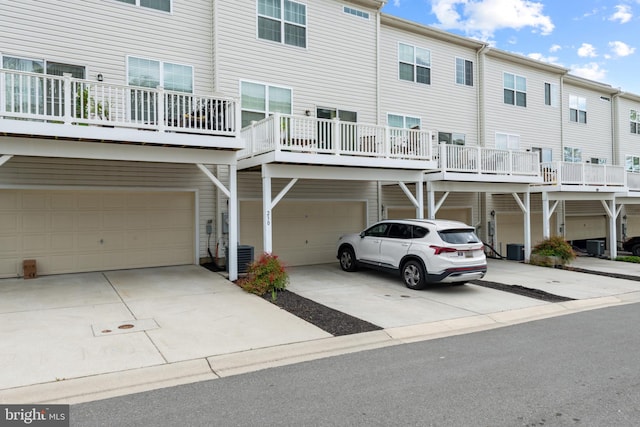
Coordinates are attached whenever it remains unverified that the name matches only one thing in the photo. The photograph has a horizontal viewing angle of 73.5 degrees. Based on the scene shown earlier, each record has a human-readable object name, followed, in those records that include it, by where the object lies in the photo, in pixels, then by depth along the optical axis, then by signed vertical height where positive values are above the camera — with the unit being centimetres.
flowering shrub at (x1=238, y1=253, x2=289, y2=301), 965 -145
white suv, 1010 -98
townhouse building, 1009 +197
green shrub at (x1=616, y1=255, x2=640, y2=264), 1815 -209
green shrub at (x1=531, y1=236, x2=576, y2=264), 1572 -142
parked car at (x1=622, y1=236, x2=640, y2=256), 2045 -171
